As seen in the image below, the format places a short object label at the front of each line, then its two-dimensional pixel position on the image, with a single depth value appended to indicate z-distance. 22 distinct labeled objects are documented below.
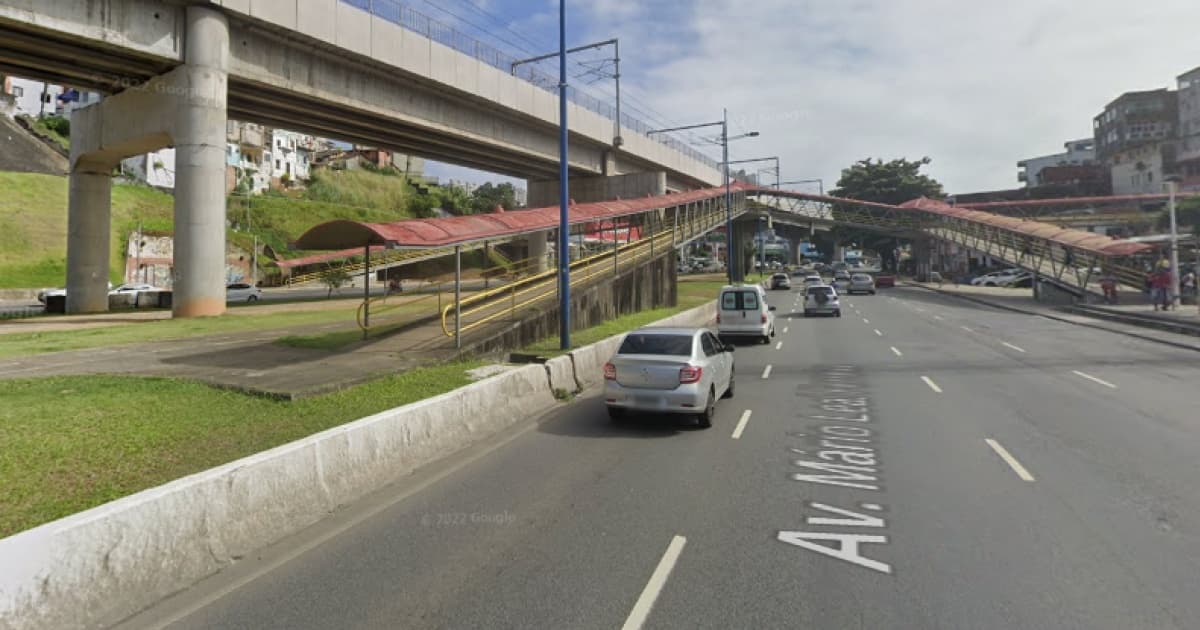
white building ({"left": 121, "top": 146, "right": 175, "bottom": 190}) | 71.12
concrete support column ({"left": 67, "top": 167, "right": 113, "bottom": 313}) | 29.09
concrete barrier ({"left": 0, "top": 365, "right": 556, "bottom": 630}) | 3.83
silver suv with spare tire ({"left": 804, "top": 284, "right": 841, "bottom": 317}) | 31.38
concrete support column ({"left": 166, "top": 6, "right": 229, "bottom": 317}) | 23.33
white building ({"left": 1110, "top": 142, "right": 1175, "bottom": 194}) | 76.69
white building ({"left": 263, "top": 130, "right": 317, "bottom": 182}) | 92.44
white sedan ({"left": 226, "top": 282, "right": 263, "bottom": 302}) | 38.06
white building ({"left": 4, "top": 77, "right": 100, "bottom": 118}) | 80.62
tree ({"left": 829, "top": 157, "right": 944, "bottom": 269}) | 84.56
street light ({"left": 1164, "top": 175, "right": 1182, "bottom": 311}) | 28.60
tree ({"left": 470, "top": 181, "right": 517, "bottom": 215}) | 99.38
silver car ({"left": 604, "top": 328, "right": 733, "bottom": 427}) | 9.46
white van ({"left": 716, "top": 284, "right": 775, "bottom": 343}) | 21.08
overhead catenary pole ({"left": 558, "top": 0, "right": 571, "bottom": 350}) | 14.62
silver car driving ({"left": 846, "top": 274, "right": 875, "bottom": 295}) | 49.25
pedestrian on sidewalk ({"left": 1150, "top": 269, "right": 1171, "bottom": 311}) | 28.42
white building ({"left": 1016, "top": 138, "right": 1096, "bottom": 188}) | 111.04
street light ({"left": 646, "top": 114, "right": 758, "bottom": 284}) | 44.12
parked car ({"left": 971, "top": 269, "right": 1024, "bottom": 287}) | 58.56
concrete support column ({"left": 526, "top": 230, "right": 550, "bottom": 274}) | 48.94
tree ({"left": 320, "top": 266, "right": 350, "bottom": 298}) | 48.17
